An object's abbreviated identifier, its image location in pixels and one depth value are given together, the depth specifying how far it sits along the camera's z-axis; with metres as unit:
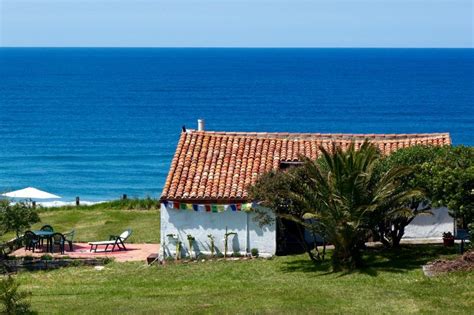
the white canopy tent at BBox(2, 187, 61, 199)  45.56
